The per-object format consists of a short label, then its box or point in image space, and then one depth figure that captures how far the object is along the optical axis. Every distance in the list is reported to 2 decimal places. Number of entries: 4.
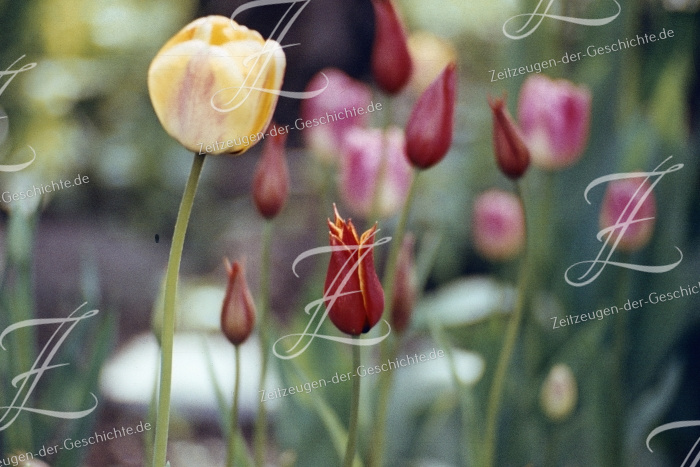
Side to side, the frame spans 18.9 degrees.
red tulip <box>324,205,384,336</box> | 0.96
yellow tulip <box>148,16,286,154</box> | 0.97
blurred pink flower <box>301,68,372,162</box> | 1.33
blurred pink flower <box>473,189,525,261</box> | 1.58
